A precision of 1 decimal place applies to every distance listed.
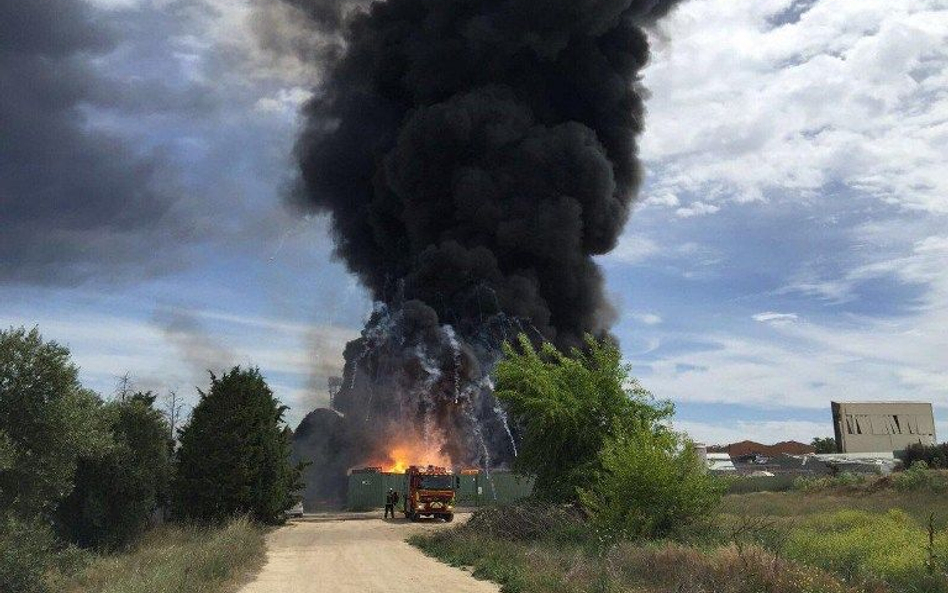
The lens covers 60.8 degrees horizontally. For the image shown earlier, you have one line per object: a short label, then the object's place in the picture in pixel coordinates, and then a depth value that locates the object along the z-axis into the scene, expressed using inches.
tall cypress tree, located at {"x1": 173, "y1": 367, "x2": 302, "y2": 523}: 1178.6
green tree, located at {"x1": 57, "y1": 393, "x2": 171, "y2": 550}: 968.9
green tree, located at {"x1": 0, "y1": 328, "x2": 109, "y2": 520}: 692.1
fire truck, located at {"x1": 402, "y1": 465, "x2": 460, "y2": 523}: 1501.0
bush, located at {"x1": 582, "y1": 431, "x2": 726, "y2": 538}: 798.5
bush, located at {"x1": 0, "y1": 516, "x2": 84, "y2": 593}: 611.5
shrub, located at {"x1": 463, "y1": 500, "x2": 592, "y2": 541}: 885.2
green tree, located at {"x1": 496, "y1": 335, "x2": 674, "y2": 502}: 983.0
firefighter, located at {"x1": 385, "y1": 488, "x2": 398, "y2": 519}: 1634.7
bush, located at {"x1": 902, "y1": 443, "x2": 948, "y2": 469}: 2277.3
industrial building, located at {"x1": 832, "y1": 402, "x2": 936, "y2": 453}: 2642.7
